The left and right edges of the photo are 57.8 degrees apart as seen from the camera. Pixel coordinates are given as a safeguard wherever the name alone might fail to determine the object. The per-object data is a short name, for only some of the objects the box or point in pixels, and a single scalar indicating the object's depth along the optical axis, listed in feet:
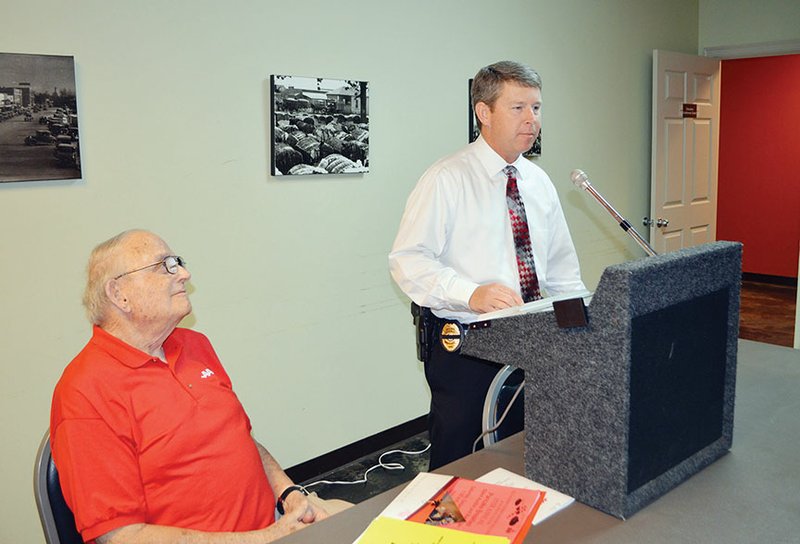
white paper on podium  3.97
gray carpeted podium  3.54
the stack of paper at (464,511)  3.53
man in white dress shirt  6.93
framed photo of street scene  7.49
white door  16.42
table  3.55
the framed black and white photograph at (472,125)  12.41
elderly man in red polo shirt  4.45
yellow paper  3.47
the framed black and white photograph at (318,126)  9.79
